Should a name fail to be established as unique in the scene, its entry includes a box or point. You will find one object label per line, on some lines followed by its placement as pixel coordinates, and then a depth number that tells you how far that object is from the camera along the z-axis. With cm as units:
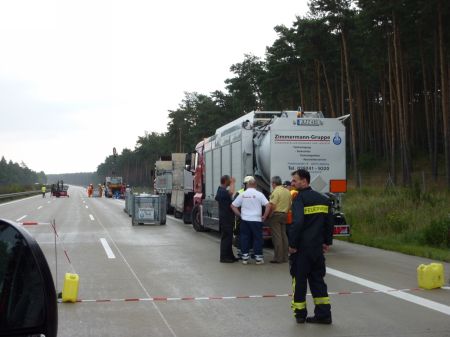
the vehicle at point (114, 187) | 7075
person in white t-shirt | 1216
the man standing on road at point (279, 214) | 1248
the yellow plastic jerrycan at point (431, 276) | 895
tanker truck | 1431
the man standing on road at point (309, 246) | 691
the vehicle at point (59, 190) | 7019
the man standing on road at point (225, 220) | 1234
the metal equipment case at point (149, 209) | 2377
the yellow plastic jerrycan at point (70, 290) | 813
